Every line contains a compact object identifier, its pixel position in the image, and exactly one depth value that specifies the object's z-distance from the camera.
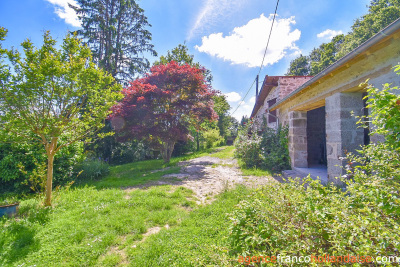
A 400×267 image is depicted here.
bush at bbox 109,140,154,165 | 11.67
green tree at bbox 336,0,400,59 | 14.80
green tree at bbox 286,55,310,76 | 26.89
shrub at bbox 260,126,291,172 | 6.42
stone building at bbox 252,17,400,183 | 2.63
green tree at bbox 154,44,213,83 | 17.28
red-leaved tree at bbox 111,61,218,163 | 7.68
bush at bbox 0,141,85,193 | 4.58
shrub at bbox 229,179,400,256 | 1.10
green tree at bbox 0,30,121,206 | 2.74
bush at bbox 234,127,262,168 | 7.37
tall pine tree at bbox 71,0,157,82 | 11.95
